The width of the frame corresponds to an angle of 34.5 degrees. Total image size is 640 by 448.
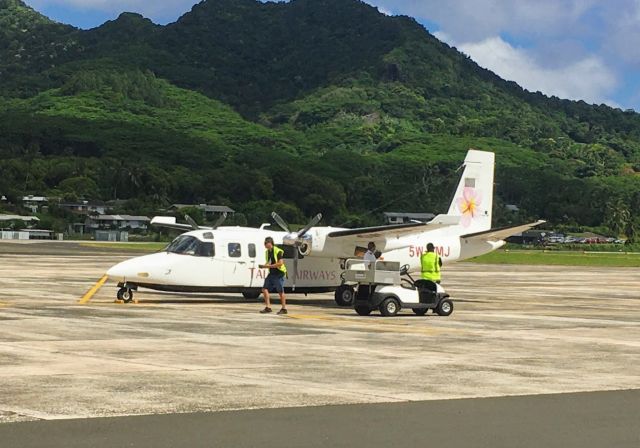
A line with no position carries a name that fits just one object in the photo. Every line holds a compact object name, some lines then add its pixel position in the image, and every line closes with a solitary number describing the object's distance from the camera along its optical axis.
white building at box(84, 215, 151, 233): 172.38
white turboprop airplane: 29.08
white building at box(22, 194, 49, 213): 190.62
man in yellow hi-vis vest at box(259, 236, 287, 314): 26.64
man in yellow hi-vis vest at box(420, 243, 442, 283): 27.08
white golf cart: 26.55
